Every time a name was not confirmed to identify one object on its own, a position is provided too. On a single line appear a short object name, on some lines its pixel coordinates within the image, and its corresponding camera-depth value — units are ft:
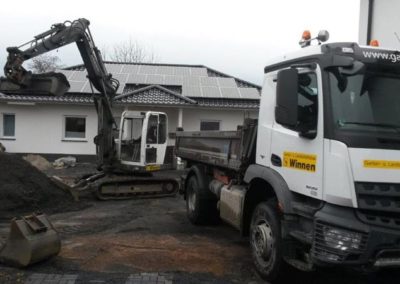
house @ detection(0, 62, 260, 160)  76.15
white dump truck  15.52
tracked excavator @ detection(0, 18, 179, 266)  36.70
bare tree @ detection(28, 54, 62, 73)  162.14
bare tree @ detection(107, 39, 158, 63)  179.83
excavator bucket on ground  21.22
